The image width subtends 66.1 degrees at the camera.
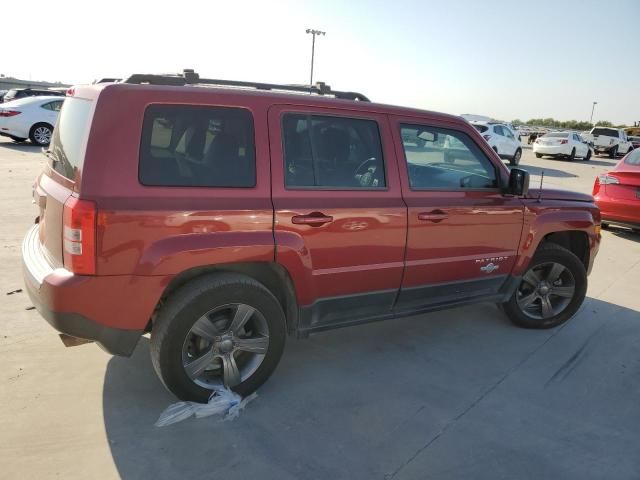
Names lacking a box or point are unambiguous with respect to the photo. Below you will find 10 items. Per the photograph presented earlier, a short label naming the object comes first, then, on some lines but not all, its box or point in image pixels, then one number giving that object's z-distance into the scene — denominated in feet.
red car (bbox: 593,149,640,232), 24.95
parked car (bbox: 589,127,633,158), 97.45
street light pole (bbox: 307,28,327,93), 147.64
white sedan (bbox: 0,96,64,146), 46.21
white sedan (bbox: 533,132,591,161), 75.97
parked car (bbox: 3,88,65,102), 65.30
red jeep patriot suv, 8.39
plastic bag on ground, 9.45
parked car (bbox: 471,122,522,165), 59.57
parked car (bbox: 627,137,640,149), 108.31
